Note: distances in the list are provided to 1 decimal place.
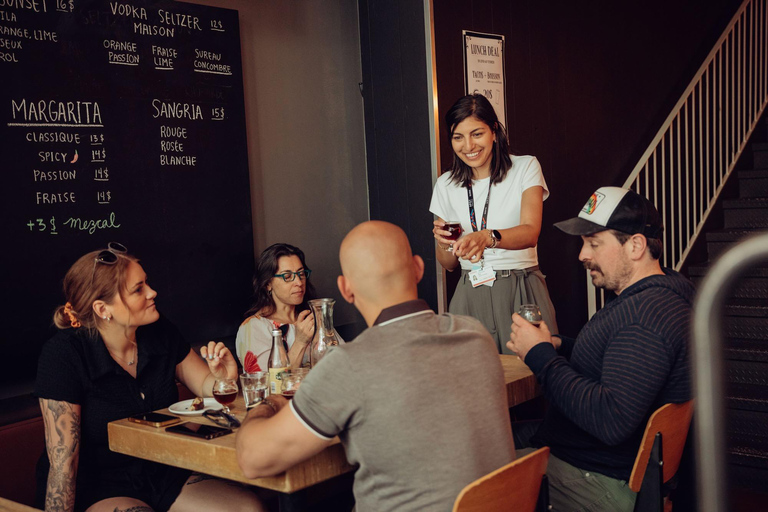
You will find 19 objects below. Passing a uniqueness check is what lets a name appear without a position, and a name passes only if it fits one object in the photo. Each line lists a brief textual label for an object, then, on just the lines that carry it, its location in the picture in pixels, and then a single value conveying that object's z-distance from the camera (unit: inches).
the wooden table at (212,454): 70.5
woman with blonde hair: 85.4
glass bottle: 93.4
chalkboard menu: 116.0
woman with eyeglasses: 127.8
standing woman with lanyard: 128.2
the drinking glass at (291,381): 88.0
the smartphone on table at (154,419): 84.8
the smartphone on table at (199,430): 78.6
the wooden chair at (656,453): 74.4
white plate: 88.7
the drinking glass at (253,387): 87.5
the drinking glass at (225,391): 86.9
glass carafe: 95.6
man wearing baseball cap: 77.3
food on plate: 91.0
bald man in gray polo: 62.0
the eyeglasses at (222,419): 82.7
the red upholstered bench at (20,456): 96.0
